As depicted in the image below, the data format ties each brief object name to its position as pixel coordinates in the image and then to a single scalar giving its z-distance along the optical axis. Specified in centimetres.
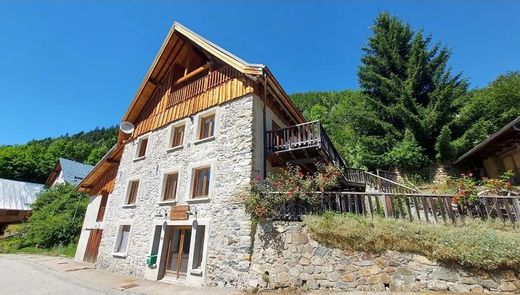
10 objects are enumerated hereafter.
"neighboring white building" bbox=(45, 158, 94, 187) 3158
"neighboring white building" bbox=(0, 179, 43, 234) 2844
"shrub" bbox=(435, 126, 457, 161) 1577
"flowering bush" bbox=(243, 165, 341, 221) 805
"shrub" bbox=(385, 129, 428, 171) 1661
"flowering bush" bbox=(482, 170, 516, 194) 759
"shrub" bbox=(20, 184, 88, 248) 2100
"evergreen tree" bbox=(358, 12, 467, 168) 1758
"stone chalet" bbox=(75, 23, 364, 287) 938
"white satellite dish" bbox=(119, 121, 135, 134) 1579
